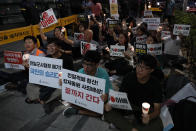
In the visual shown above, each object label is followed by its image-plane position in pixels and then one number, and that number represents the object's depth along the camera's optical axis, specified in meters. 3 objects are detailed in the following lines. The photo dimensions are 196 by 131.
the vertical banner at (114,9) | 8.39
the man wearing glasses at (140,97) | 2.64
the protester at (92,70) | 2.98
